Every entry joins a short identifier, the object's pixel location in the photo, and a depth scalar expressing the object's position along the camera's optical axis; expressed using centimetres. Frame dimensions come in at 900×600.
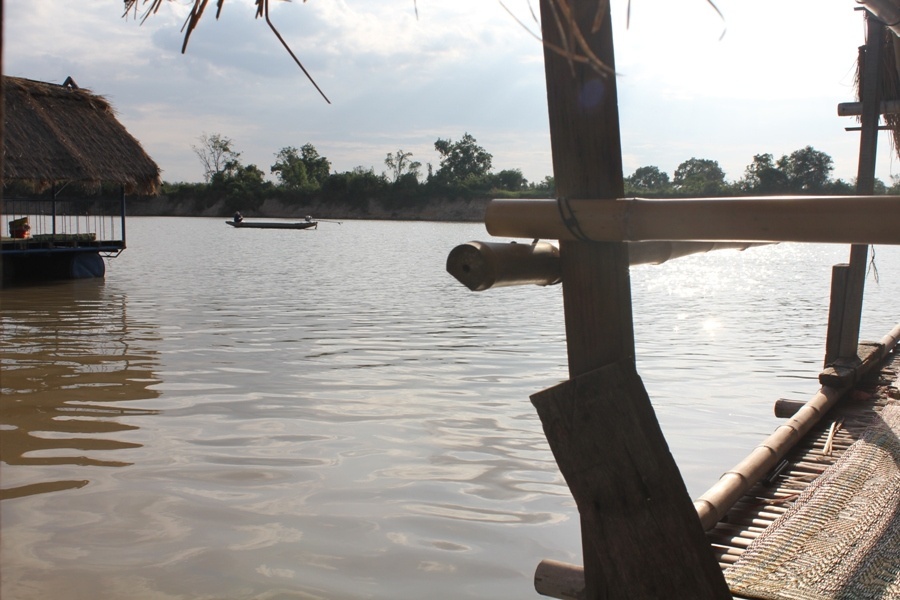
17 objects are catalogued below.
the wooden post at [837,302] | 552
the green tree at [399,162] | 8062
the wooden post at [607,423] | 167
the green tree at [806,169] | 4597
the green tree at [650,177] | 7113
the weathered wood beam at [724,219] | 152
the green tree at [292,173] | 7814
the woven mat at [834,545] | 228
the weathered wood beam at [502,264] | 172
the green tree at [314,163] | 8812
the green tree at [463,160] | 7250
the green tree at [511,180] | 6894
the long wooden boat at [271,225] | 4505
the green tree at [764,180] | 4591
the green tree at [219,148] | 8919
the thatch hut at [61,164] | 1537
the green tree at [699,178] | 5683
